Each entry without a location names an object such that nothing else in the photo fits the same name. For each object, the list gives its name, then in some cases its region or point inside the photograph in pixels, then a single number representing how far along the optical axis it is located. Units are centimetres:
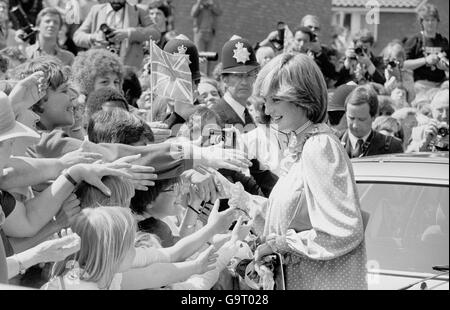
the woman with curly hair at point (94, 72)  937
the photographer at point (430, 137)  1203
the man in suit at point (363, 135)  1064
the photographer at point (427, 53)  1739
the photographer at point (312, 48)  1553
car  722
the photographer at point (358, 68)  1523
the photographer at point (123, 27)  1381
